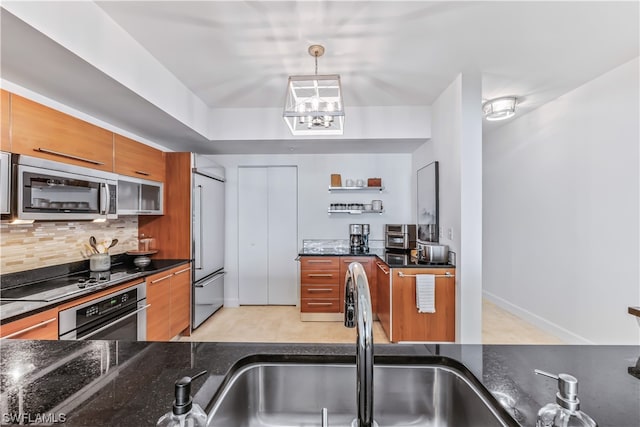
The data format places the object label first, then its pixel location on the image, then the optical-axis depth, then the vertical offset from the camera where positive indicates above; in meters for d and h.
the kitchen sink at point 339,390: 0.92 -0.56
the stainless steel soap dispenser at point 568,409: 0.54 -0.36
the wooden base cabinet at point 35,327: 1.51 -0.60
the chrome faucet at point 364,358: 0.61 -0.30
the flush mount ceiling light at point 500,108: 3.29 +1.22
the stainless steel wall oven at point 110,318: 1.87 -0.72
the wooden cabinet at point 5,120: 1.71 +0.56
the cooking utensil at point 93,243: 2.66 -0.25
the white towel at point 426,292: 2.92 -0.75
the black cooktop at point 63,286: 1.85 -0.50
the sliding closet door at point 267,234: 4.61 -0.29
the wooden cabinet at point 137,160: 2.67 +0.56
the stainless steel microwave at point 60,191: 1.80 +0.17
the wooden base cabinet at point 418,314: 2.96 -0.99
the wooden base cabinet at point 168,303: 2.70 -0.87
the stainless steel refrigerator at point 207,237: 3.48 -0.28
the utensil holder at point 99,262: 2.59 -0.41
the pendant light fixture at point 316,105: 2.08 +0.82
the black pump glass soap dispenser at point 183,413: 0.51 -0.34
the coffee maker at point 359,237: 4.40 -0.32
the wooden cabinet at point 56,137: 1.80 +0.55
